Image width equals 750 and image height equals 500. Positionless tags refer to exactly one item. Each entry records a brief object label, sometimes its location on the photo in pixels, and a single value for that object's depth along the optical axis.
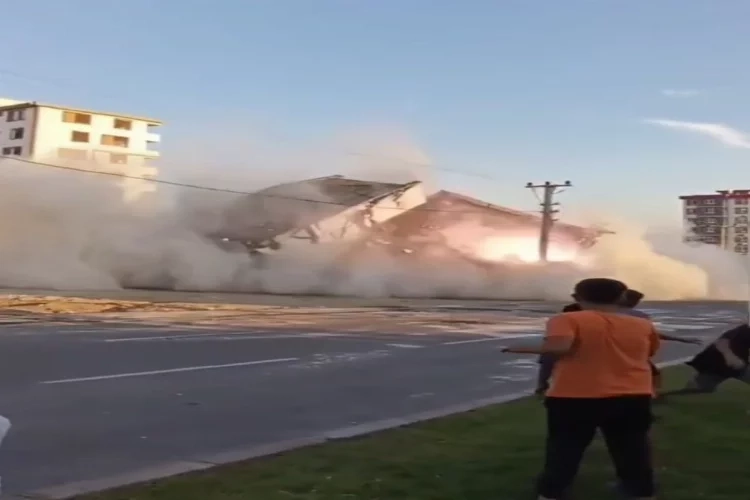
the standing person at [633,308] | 5.32
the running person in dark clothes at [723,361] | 7.10
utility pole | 51.88
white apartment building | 87.31
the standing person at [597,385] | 4.58
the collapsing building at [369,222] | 46.56
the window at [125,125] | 98.75
